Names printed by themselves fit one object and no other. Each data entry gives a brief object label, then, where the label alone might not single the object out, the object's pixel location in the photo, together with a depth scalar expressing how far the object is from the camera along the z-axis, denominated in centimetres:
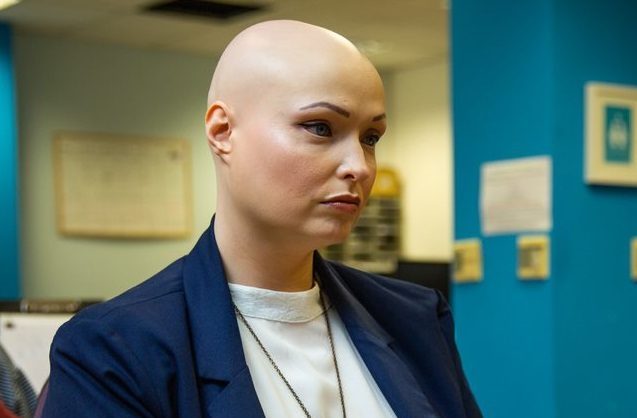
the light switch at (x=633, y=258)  359
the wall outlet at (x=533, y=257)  344
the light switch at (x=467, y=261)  371
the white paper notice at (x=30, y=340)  214
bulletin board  777
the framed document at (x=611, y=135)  348
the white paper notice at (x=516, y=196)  344
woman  108
